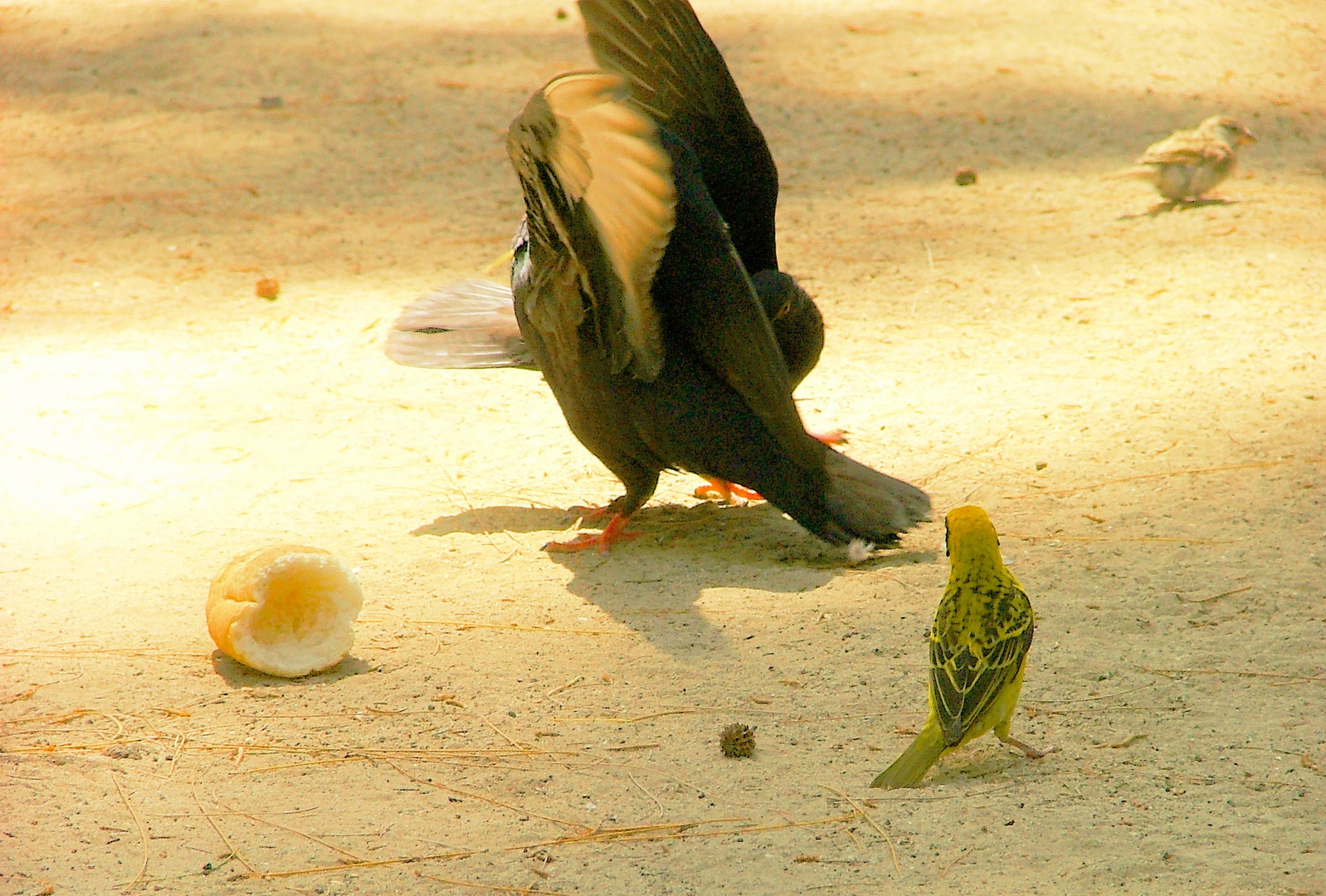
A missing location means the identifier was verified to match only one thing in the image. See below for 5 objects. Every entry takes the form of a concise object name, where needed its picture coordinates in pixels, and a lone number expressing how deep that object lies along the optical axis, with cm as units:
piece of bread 545
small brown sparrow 1141
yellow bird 434
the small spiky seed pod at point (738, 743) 473
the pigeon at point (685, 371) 622
